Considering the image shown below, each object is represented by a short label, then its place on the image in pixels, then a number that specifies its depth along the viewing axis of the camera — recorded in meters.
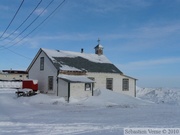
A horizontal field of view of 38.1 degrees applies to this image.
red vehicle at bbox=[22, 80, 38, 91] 29.59
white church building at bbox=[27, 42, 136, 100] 27.84
